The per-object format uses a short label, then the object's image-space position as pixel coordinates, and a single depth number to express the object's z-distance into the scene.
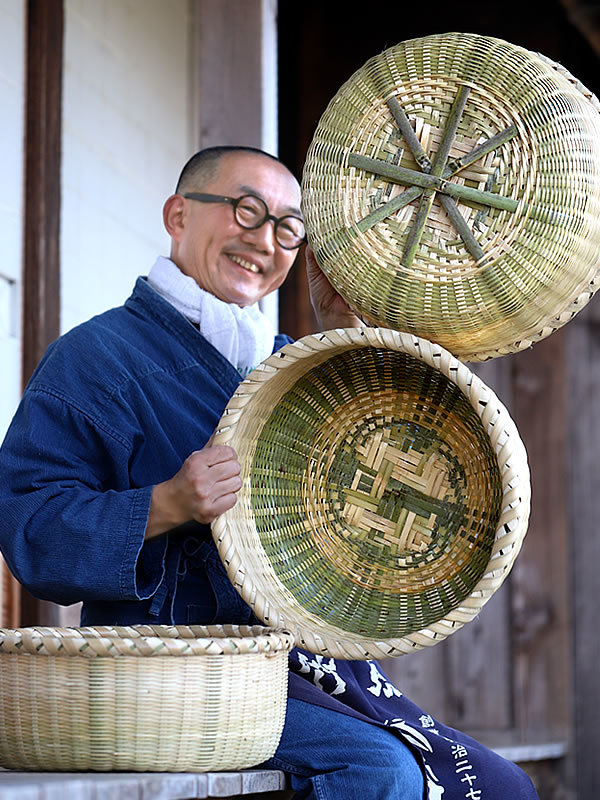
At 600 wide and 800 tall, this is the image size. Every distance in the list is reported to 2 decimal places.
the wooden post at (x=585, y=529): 4.47
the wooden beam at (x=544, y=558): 4.39
